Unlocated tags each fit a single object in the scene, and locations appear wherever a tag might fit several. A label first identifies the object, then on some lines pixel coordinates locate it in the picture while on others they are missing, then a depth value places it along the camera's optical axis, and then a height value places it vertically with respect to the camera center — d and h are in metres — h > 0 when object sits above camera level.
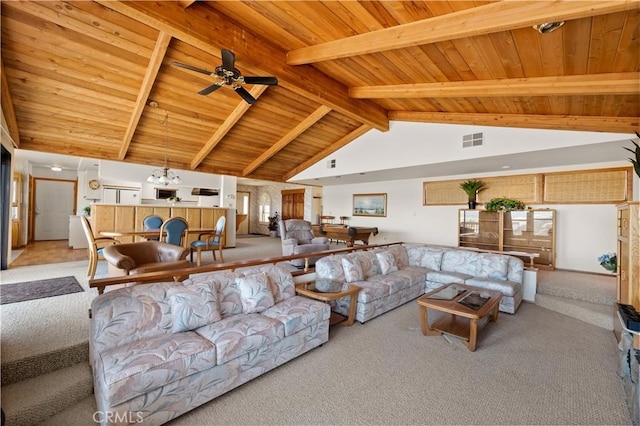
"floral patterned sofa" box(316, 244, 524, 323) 3.54 -0.89
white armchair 5.88 -0.61
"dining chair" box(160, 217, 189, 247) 4.60 -0.33
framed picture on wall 8.62 +0.31
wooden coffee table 2.73 -0.97
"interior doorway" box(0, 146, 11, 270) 4.62 +0.15
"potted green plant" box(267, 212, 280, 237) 12.00 -0.54
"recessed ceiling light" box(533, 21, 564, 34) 2.23 +1.57
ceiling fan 2.72 +1.45
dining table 4.57 -0.38
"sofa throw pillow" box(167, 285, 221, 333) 2.15 -0.77
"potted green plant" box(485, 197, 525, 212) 5.88 +0.26
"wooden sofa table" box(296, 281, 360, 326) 2.91 -0.88
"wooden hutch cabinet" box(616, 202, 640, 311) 2.43 -0.37
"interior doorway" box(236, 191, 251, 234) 12.83 +0.25
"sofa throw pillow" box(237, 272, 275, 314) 2.56 -0.77
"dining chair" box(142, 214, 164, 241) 5.79 -0.24
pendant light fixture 5.51 +0.71
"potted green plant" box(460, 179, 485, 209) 6.44 +0.65
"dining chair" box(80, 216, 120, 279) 3.74 -0.55
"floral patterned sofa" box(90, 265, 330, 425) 1.64 -0.93
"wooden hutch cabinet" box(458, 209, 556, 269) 5.61 -0.34
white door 8.73 +0.05
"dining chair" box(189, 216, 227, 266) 5.50 -0.64
